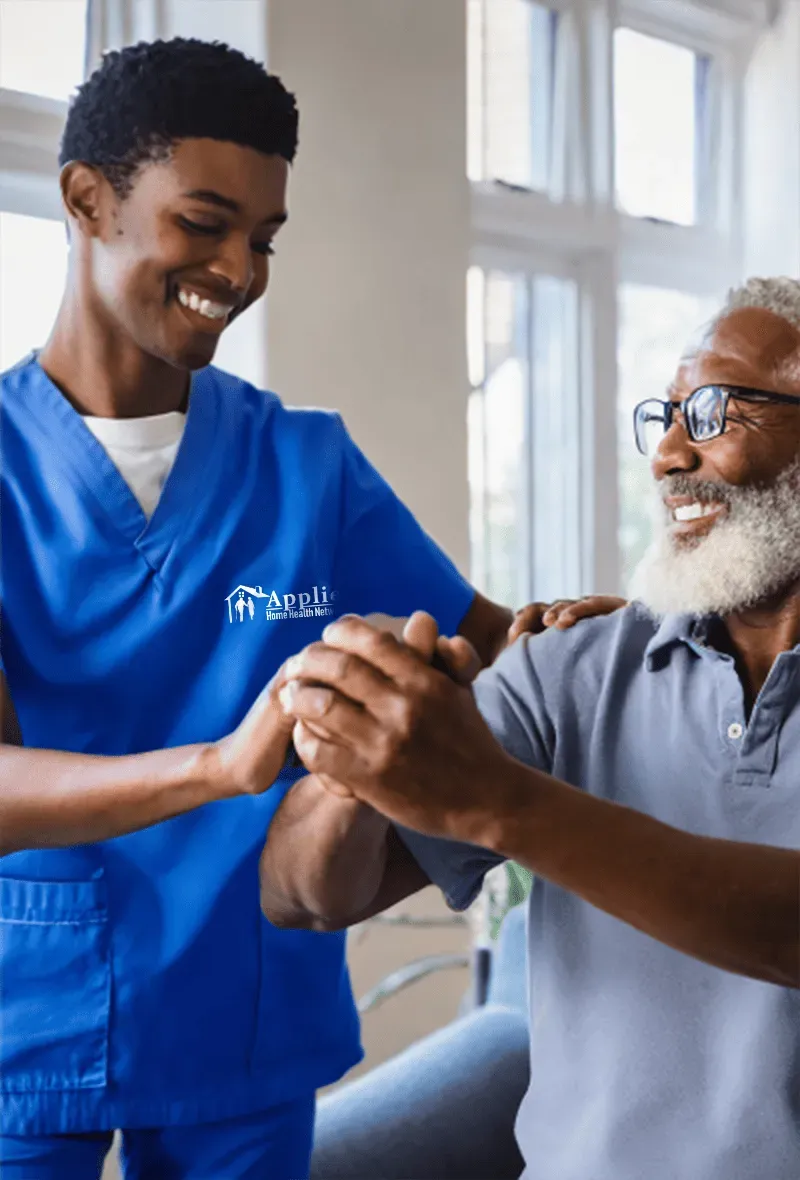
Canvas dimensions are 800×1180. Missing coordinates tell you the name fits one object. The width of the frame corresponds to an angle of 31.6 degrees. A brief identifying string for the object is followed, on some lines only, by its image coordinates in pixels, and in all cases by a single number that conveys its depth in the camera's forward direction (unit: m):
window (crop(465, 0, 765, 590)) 2.96
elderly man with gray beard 0.95
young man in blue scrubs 1.29
